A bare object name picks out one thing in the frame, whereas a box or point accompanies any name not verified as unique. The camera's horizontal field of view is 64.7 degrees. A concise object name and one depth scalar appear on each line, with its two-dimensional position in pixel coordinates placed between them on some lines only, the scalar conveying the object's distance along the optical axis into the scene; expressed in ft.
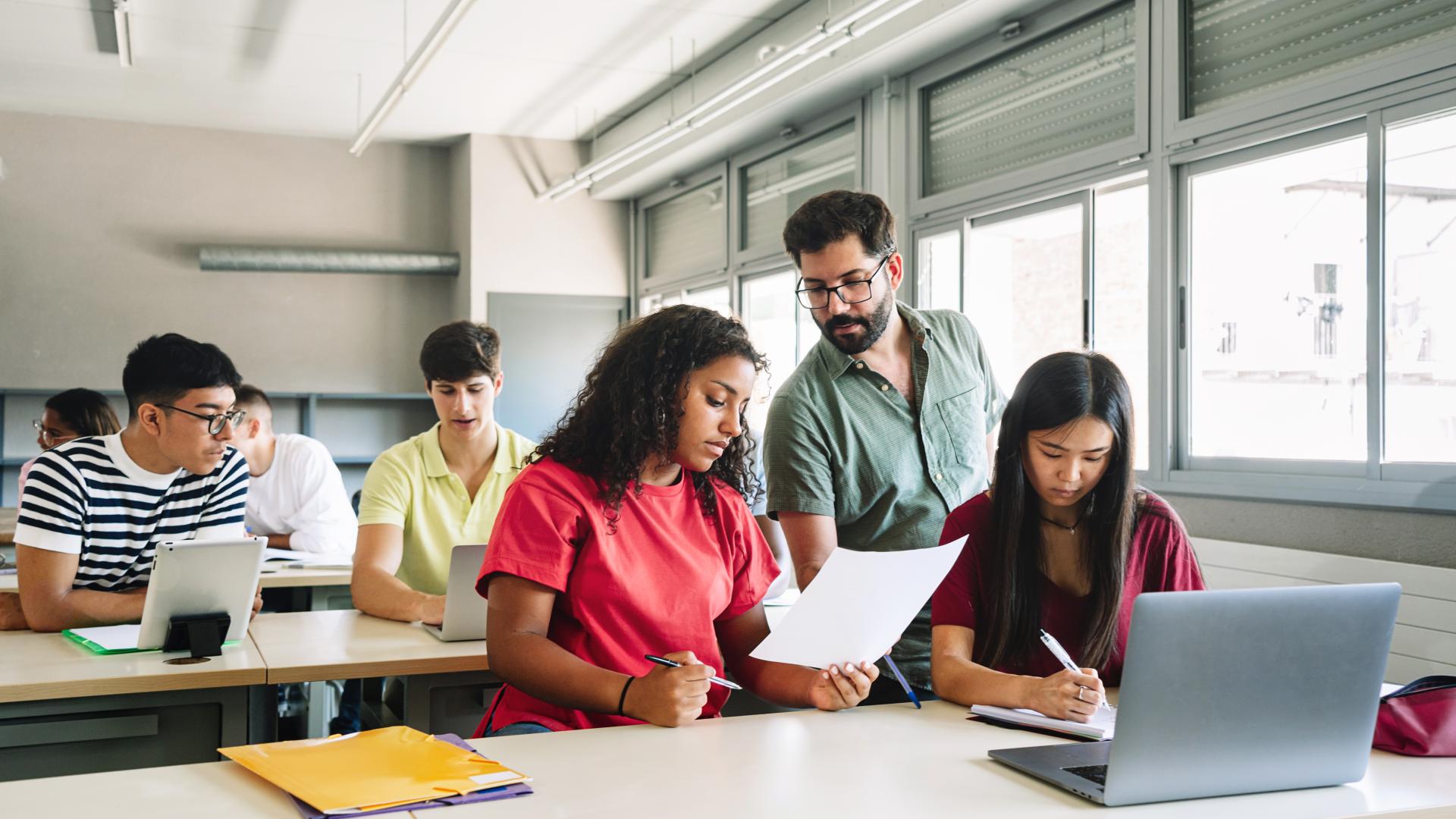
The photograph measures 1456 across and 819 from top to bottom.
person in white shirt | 14.28
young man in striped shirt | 8.29
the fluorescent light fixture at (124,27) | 16.99
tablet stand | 7.59
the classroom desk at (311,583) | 11.43
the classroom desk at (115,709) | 6.79
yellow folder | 4.34
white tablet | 7.52
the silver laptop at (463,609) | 8.18
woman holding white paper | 5.76
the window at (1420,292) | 10.37
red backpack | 5.23
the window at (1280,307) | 11.35
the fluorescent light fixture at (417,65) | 15.48
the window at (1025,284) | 15.40
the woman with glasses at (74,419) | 15.66
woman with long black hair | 6.39
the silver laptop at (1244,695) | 4.41
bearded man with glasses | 7.43
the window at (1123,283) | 13.92
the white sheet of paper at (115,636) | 7.77
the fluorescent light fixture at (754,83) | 14.10
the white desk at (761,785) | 4.39
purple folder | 4.25
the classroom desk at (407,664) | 7.59
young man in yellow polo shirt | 9.70
